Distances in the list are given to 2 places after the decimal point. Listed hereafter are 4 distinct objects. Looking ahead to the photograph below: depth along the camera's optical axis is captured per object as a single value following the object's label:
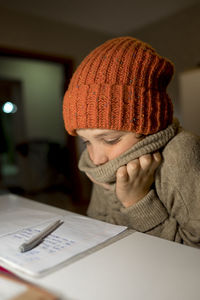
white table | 0.32
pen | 0.43
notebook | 0.39
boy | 0.58
